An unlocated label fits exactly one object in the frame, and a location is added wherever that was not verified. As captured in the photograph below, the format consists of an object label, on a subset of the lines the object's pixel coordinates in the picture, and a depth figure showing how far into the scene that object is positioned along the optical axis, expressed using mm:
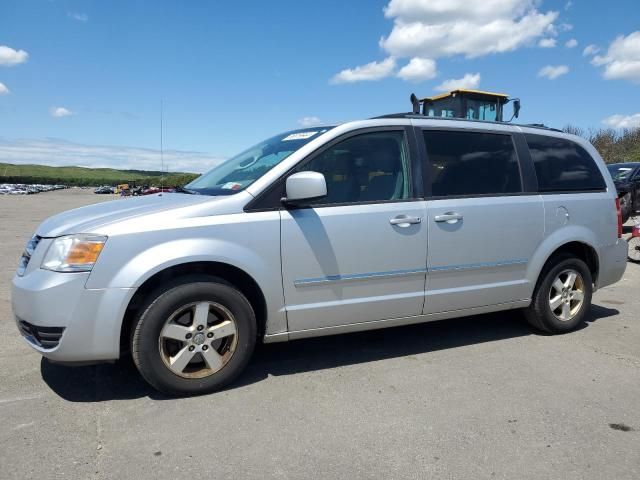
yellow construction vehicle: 12188
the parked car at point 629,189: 12320
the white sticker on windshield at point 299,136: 4027
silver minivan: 3234
